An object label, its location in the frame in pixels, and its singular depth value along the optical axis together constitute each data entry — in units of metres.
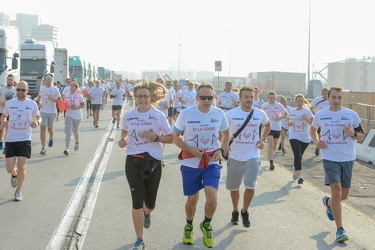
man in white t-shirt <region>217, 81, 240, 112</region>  17.28
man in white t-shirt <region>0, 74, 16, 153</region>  13.69
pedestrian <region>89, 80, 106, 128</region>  21.81
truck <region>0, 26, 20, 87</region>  21.17
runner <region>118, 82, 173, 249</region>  5.89
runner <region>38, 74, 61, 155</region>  13.91
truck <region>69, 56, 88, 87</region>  42.63
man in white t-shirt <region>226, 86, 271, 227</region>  7.26
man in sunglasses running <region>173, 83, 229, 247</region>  6.21
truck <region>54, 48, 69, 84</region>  34.87
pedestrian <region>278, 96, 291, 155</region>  15.62
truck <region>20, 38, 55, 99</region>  29.77
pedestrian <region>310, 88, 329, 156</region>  14.39
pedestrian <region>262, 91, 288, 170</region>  13.37
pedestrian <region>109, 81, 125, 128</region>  21.75
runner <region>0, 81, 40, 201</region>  8.48
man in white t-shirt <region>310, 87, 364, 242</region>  7.00
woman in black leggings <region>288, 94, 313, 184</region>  10.95
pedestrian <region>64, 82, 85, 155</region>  14.09
